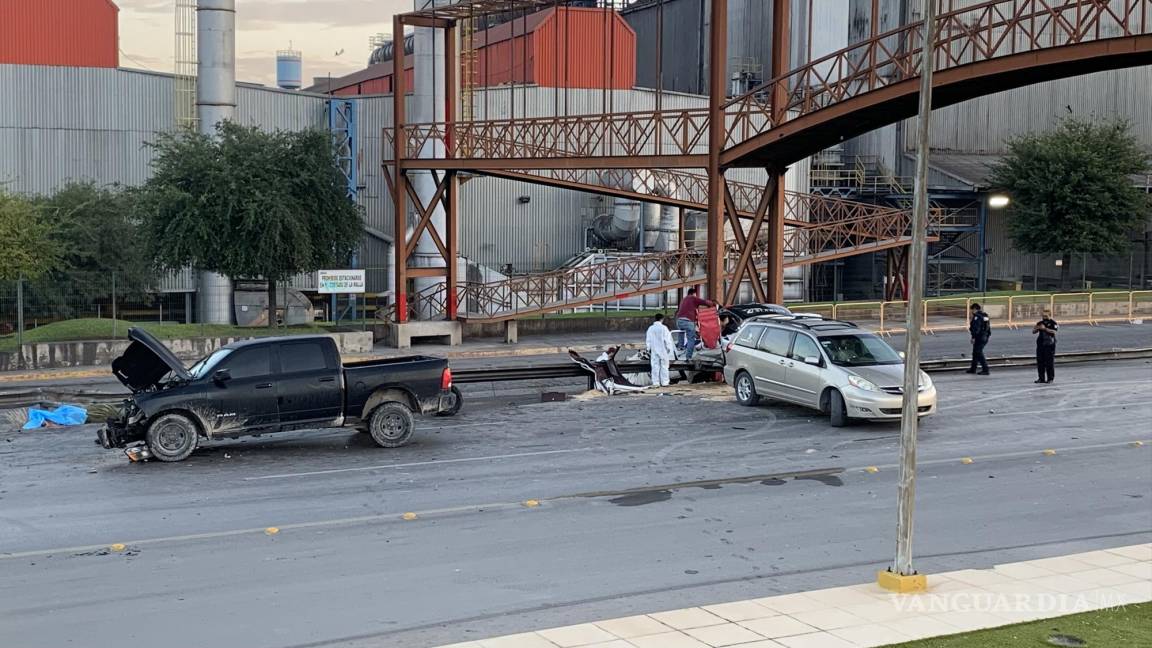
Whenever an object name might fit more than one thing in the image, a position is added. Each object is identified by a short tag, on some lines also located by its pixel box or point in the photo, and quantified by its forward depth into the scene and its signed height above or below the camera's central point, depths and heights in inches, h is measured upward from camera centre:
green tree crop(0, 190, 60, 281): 1375.5 +53.4
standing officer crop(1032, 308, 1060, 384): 1012.5 -45.7
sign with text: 1457.9 +9.6
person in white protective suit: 996.6 -51.0
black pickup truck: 672.4 -63.3
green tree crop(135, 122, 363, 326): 1416.1 +103.9
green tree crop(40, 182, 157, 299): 1630.2 +74.5
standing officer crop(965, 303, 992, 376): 1080.8 -37.2
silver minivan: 775.1 -54.9
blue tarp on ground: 826.8 -92.8
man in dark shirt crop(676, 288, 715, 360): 1042.7 -25.9
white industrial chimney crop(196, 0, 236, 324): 1852.9 +360.7
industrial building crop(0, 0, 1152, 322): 1951.3 +314.3
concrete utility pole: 418.3 -25.0
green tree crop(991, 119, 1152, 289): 2106.3 +182.6
